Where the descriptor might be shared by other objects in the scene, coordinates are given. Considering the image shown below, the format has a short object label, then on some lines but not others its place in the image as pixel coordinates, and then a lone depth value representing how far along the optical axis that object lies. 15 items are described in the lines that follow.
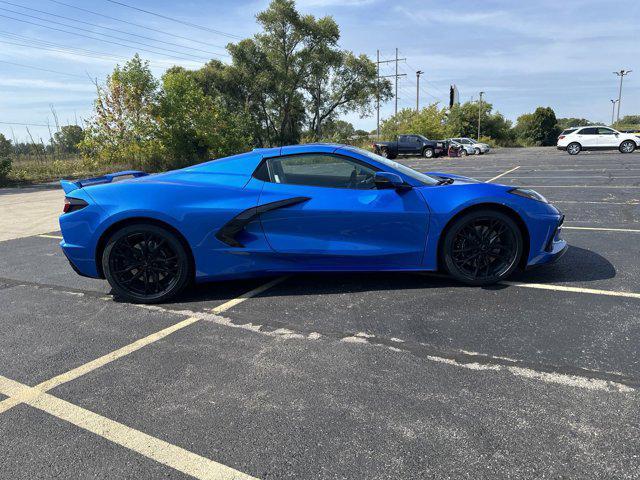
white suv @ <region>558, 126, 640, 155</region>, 26.31
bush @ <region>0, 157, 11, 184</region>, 17.85
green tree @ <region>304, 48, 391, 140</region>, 40.12
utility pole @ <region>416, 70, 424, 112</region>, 59.79
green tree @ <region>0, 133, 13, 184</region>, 17.88
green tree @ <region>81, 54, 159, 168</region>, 21.70
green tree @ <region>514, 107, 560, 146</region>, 67.12
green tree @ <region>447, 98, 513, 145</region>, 61.12
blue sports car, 3.81
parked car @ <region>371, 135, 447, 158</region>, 30.89
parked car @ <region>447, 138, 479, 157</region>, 33.72
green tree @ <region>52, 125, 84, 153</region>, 24.70
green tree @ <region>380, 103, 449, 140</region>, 44.69
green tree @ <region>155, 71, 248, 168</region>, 22.89
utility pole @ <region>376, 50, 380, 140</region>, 42.84
